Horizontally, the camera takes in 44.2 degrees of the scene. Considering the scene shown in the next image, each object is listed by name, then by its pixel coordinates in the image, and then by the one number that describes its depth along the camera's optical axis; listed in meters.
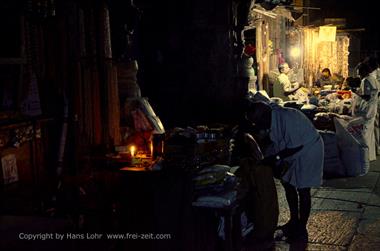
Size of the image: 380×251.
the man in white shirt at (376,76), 12.97
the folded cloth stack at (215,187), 5.86
